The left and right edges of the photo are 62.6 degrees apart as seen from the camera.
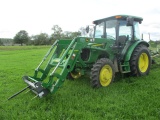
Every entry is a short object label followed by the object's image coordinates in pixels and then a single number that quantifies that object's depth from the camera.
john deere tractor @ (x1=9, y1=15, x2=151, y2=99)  3.57
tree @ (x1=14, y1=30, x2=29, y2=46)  55.35
